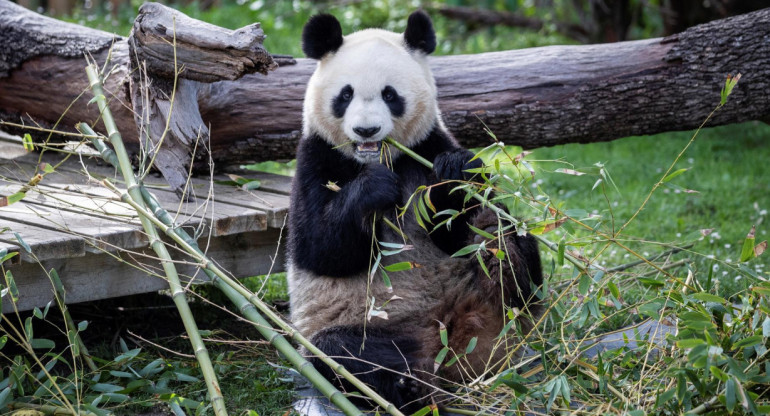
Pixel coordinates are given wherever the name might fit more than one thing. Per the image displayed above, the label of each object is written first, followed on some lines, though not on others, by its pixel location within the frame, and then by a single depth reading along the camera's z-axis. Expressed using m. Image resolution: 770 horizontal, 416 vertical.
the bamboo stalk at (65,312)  6.07
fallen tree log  8.55
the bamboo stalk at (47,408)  5.48
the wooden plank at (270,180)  8.55
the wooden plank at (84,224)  6.52
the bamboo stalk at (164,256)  5.29
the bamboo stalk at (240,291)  5.29
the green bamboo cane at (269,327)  5.29
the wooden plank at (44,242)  6.14
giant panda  6.27
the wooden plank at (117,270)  6.50
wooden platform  6.41
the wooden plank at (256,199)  7.67
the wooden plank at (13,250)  6.04
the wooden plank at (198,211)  7.23
